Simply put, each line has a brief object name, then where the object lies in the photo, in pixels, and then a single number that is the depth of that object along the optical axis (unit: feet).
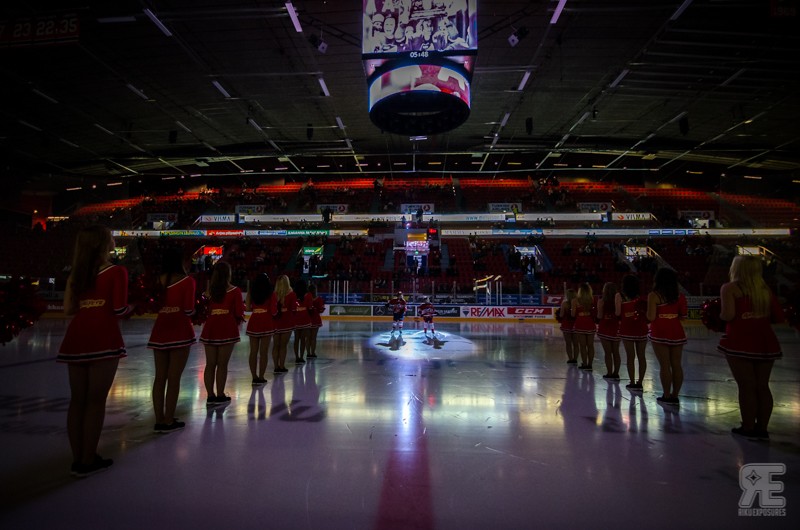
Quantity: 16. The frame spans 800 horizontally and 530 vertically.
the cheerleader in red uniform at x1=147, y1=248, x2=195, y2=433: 11.96
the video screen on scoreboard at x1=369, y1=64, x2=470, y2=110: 26.32
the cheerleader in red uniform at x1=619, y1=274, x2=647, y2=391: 18.45
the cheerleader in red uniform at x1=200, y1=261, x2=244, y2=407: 14.92
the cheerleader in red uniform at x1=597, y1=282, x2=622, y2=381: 20.18
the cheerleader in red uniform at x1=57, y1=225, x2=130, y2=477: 8.95
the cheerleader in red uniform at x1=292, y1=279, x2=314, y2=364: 23.72
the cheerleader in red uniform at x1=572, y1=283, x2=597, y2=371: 23.32
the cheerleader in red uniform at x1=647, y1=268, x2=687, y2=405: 15.51
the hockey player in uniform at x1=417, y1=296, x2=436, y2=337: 35.73
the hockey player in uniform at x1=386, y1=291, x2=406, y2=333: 34.71
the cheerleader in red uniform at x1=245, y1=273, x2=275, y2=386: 18.40
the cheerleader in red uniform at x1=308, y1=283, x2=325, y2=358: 25.08
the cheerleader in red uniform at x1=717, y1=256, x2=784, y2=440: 11.51
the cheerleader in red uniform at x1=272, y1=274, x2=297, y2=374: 20.48
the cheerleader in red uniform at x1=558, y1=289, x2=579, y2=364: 25.16
